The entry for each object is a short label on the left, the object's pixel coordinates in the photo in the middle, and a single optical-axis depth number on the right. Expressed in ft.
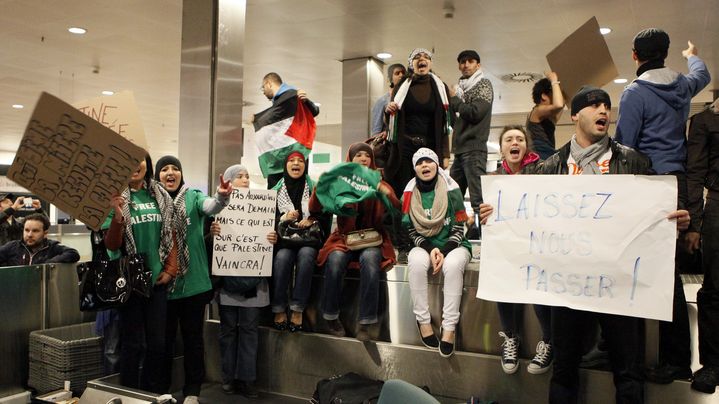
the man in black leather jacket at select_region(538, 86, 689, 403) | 9.36
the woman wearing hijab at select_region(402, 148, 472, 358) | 12.57
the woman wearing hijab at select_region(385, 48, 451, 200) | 16.57
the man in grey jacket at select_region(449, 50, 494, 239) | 17.20
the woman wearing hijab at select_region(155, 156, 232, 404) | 13.05
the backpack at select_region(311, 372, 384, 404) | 12.19
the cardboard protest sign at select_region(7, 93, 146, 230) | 10.24
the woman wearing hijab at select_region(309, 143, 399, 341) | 13.53
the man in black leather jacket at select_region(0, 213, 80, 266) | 18.28
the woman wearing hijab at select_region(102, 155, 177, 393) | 12.19
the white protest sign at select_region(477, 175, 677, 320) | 9.07
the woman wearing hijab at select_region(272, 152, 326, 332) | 14.21
